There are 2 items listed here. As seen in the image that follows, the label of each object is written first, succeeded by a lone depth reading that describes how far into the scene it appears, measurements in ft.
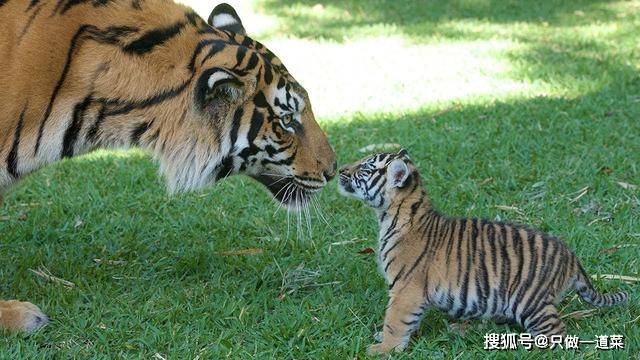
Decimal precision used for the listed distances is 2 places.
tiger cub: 23.39
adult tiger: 23.52
